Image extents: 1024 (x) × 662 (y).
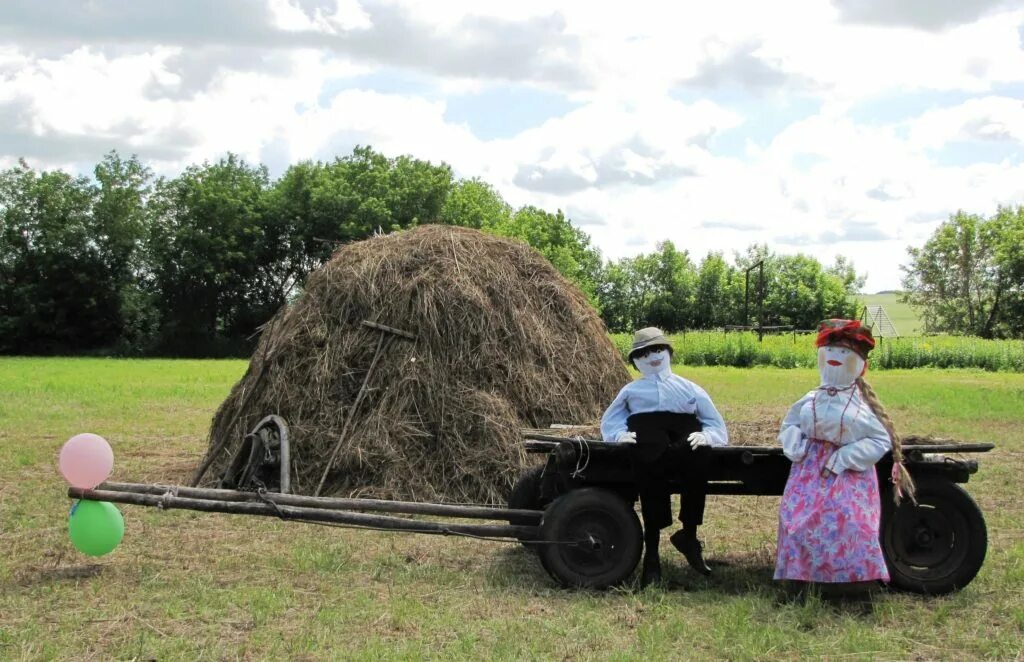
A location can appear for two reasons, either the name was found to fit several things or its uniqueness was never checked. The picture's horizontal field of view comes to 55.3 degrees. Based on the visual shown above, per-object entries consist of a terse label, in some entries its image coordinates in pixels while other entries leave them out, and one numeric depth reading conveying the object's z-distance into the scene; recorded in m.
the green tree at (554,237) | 61.52
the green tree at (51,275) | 47.91
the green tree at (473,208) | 53.47
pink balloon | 6.45
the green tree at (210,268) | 50.06
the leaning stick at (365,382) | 9.18
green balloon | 6.58
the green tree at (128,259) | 50.22
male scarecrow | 6.35
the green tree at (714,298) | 79.38
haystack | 9.20
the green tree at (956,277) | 72.88
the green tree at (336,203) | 50.53
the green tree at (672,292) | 79.75
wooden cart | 6.22
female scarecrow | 5.82
